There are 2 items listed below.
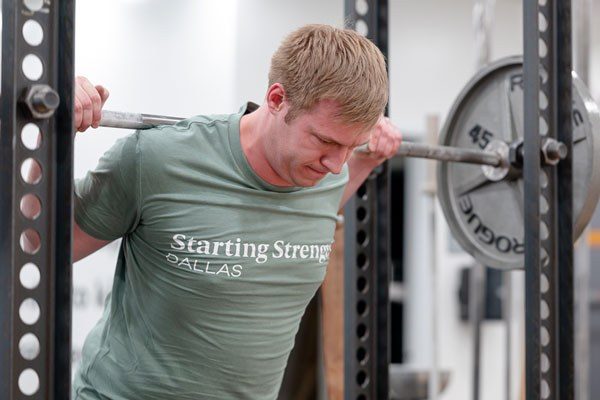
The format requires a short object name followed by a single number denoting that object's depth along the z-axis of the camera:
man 3.03
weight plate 3.54
